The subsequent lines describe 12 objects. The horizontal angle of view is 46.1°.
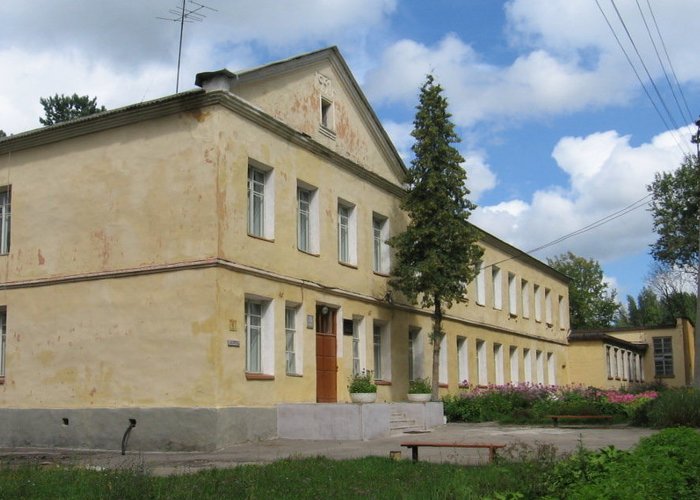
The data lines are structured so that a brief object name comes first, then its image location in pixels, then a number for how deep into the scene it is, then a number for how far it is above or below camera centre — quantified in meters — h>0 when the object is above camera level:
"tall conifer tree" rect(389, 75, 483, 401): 22.48 +4.02
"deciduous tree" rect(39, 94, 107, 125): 43.91 +14.20
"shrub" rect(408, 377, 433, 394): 22.78 -0.58
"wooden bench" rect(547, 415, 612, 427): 21.33 -1.36
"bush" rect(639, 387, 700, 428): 18.80 -1.07
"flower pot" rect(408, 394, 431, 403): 22.38 -0.82
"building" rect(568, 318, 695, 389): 44.47 +0.48
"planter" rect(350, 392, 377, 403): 19.19 -0.68
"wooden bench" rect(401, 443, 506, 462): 12.19 -1.19
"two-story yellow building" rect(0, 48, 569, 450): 17.03 +2.39
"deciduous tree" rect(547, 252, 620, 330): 70.99 +5.83
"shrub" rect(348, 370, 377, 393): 19.45 -0.41
